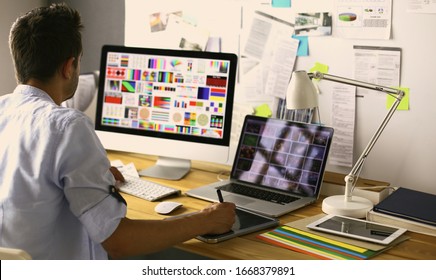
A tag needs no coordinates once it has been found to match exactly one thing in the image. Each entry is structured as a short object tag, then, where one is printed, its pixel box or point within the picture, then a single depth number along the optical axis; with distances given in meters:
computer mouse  1.96
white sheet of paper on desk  2.40
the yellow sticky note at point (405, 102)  2.12
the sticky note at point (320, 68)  2.27
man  1.47
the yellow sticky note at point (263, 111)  2.45
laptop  2.10
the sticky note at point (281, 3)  2.33
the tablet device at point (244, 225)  1.73
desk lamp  1.95
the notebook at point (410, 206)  1.83
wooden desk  1.66
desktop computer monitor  2.28
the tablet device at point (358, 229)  1.74
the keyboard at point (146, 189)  2.12
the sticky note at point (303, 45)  2.31
